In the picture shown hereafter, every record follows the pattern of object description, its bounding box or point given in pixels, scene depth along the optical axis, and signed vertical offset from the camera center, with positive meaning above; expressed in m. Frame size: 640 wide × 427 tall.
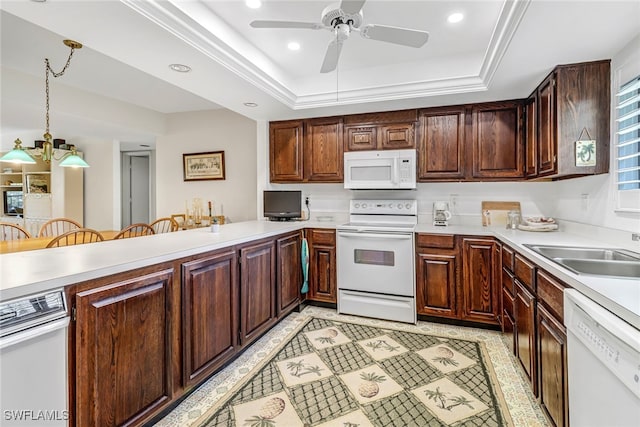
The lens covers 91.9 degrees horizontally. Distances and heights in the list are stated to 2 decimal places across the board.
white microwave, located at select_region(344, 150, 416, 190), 3.25 +0.43
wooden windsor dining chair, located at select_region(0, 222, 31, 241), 3.28 -0.28
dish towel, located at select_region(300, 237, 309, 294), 3.34 -0.60
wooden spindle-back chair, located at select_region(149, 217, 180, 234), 4.18 -0.26
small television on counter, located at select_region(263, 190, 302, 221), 3.77 +0.06
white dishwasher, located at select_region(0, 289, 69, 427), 1.04 -0.55
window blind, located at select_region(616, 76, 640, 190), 1.86 +0.46
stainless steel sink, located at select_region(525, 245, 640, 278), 1.61 -0.29
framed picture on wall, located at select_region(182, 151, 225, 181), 4.61 +0.66
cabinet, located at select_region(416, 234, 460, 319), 2.90 -0.64
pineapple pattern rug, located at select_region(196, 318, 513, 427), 1.73 -1.16
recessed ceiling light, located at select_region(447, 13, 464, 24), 2.21 +1.39
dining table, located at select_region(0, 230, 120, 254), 2.73 -0.33
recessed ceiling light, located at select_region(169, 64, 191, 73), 2.28 +1.07
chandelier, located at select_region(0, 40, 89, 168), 2.68 +0.69
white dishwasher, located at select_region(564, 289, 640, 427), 0.87 -0.52
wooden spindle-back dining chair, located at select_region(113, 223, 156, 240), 3.07 -0.25
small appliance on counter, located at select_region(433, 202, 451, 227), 3.27 -0.06
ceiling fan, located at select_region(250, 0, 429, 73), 1.70 +1.07
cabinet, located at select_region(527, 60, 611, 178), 2.14 +0.63
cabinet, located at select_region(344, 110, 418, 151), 3.32 +0.87
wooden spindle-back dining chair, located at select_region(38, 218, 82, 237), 3.35 -0.27
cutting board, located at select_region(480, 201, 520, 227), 3.27 -0.04
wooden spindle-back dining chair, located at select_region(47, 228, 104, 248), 2.61 -0.27
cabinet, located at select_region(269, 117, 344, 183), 3.61 +0.71
